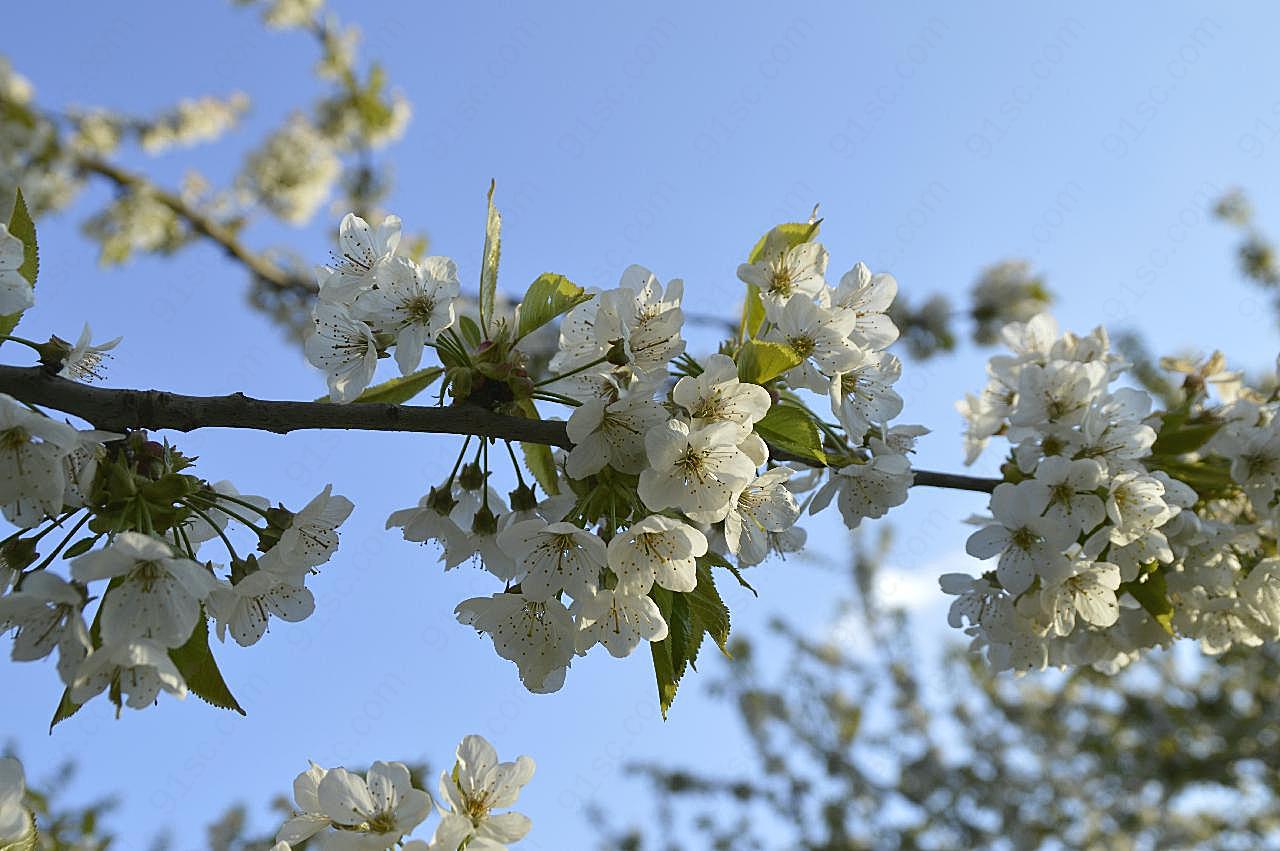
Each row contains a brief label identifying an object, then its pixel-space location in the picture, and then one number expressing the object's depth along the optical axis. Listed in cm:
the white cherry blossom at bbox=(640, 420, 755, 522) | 56
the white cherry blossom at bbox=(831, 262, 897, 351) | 62
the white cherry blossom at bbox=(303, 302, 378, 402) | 59
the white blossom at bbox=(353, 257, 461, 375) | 58
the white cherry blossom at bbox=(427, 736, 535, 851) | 60
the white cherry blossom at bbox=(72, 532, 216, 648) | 53
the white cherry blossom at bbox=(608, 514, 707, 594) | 56
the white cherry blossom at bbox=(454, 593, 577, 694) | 59
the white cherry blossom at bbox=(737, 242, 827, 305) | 62
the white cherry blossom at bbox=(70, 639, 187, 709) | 53
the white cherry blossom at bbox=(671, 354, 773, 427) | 57
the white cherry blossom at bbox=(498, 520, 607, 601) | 57
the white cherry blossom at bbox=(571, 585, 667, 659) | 57
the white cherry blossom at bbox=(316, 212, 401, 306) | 59
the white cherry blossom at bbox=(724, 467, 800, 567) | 59
